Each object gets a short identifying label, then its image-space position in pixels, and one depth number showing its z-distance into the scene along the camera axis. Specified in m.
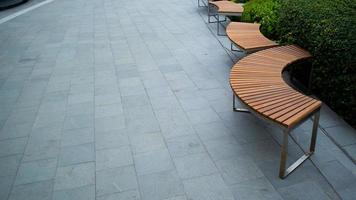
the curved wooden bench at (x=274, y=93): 3.37
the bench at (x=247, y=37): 5.52
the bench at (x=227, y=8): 7.95
